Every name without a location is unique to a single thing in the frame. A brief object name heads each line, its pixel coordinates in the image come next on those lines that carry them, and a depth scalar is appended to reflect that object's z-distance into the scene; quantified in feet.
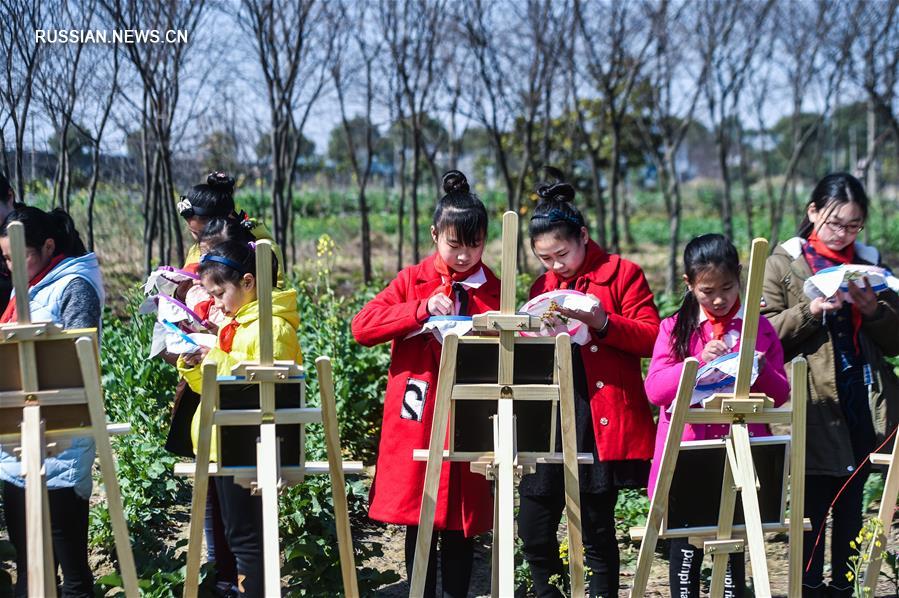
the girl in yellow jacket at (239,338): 9.54
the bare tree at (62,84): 17.89
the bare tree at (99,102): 19.69
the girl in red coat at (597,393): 9.72
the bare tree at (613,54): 32.19
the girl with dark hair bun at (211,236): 10.93
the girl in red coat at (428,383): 9.66
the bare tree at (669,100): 33.04
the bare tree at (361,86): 31.58
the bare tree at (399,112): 33.91
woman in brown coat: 10.28
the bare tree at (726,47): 34.42
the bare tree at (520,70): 32.30
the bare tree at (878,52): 33.37
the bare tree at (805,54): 36.63
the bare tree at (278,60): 27.84
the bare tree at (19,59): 16.70
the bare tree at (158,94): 21.32
